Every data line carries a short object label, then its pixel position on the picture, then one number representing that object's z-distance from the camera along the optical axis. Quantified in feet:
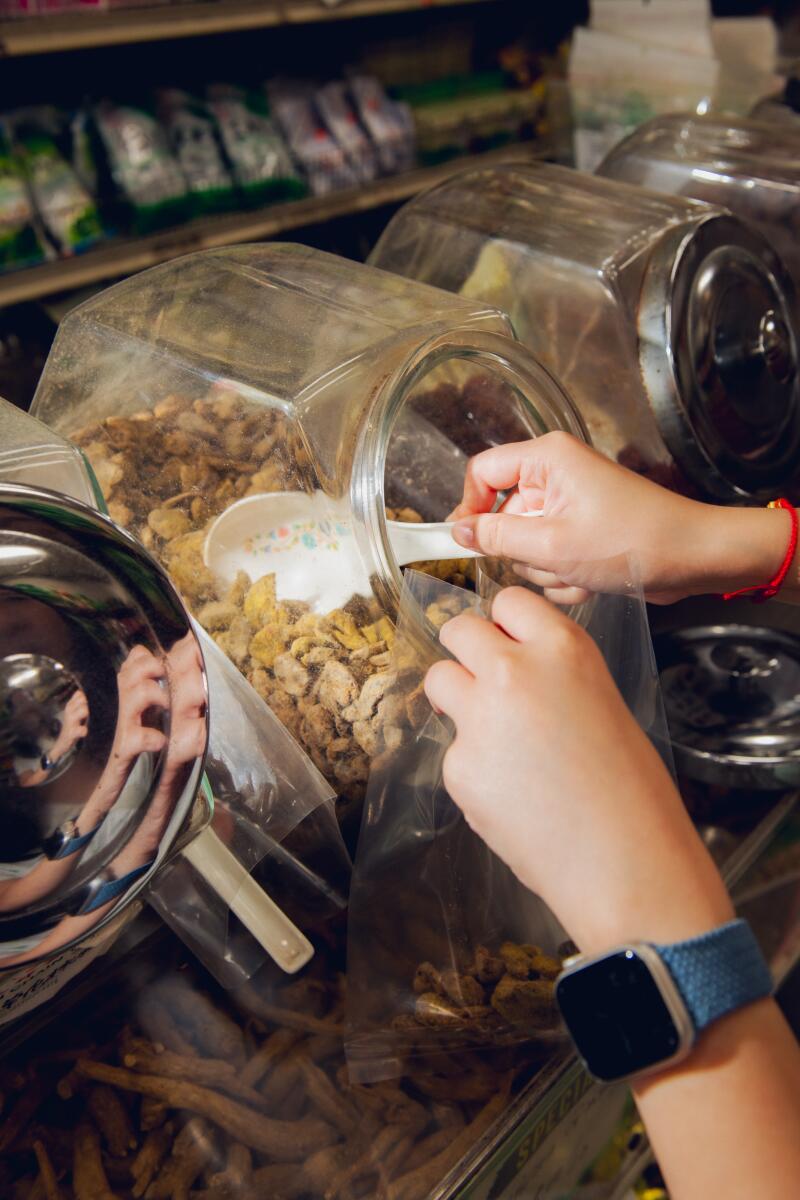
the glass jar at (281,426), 2.23
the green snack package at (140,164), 5.94
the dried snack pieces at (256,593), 2.20
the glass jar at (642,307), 3.34
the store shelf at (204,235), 5.64
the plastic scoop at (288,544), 2.28
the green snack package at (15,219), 5.40
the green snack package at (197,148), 6.26
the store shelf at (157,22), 5.07
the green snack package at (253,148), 6.51
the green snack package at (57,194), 5.64
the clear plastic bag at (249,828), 2.09
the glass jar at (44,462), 1.95
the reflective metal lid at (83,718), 1.50
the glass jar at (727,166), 4.32
